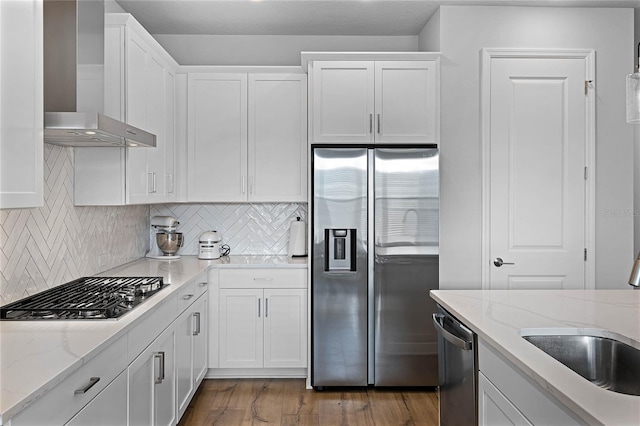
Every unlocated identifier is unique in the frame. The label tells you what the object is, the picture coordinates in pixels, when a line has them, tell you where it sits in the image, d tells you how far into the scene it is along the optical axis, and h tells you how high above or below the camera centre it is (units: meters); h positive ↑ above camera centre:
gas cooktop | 1.96 -0.39
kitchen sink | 1.59 -0.46
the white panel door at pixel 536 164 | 3.62 +0.37
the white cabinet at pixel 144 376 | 1.46 -0.64
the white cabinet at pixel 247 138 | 3.96 +0.60
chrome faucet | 1.32 -0.16
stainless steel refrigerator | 3.46 -0.35
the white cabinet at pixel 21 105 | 1.67 +0.39
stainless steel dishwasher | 1.82 -0.63
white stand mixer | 3.96 -0.19
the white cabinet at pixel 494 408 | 1.46 -0.61
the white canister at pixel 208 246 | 3.95 -0.26
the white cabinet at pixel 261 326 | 3.68 -0.83
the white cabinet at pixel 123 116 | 2.81 +0.57
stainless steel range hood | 2.10 +0.65
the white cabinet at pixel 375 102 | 3.58 +0.81
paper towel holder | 4.06 -0.21
